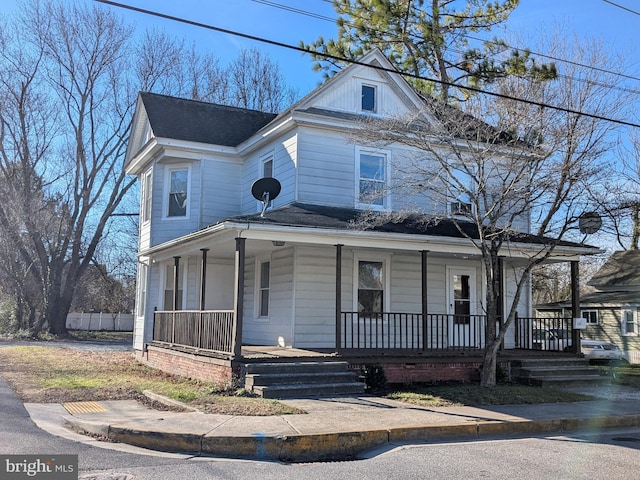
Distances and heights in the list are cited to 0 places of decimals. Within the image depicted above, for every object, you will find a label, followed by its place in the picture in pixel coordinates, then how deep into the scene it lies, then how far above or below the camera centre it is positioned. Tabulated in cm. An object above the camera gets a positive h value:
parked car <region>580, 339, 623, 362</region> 2476 -151
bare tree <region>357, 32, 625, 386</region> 1205 +329
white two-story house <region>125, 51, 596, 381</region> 1314 +149
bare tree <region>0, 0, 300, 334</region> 3272 +596
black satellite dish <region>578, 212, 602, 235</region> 1242 +192
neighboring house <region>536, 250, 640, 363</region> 2703 +43
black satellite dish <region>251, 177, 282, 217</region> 1457 +293
